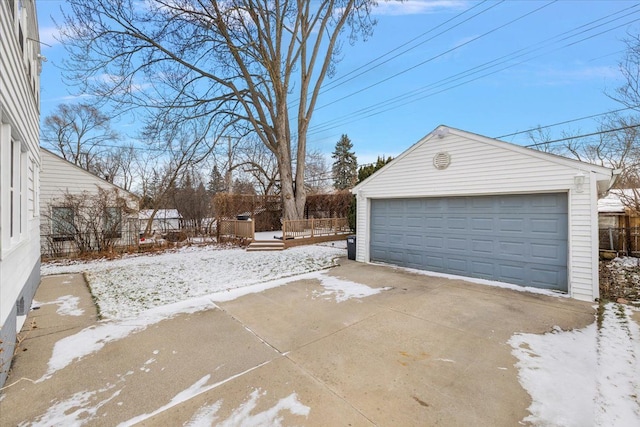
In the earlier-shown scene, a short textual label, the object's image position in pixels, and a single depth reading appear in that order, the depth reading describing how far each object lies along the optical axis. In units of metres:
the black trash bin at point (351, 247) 8.95
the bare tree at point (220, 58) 9.53
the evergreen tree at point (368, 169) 13.52
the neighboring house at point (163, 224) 15.11
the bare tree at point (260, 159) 21.16
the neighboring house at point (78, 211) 10.02
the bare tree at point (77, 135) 20.78
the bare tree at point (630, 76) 8.41
